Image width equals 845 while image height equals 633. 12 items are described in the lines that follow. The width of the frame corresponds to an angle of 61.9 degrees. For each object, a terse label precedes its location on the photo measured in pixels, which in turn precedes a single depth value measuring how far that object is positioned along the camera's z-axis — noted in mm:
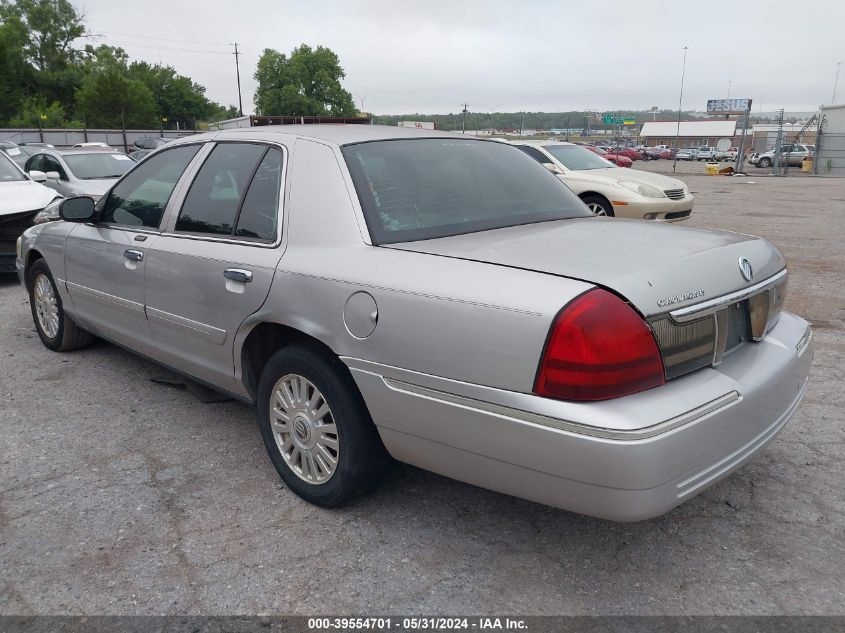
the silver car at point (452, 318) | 2193
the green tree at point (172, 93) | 86938
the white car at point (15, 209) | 7559
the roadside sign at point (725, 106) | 81312
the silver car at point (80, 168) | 11500
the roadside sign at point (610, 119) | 111550
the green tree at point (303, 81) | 94688
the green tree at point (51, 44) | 73688
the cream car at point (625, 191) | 9828
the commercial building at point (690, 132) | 90438
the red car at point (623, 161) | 31900
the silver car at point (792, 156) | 37906
